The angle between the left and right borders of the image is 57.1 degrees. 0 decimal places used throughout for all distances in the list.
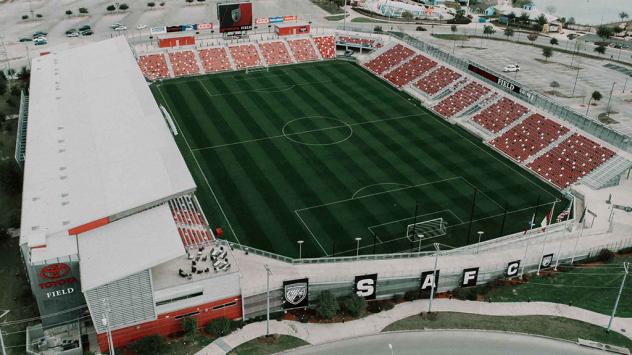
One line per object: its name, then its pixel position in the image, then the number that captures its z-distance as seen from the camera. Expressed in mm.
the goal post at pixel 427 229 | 62031
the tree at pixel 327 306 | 50281
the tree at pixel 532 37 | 134662
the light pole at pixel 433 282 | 51500
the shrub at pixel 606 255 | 58969
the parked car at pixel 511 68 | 115938
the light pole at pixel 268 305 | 48562
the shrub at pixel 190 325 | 48062
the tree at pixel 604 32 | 139388
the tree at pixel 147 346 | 46219
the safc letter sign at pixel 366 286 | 52250
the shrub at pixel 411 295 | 53312
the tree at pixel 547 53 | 121875
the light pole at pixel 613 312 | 49175
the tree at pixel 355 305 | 50844
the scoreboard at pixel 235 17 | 112312
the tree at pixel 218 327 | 48688
